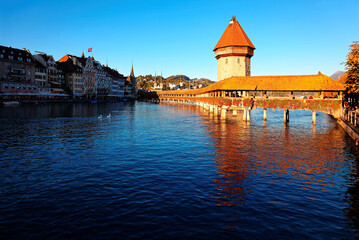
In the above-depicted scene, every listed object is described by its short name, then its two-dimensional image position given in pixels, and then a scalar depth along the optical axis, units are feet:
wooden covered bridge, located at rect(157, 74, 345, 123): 130.41
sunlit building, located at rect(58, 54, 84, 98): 376.27
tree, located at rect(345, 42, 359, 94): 100.72
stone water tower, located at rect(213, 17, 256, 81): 250.57
